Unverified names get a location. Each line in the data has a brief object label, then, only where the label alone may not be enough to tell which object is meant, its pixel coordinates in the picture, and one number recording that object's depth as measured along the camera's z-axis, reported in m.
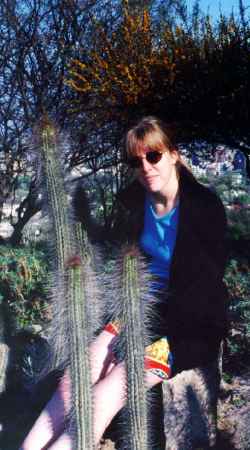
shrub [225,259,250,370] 3.03
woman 2.26
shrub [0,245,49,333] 3.56
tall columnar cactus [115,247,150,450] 1.86
